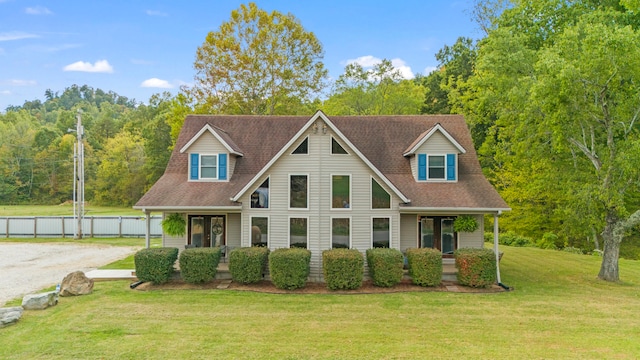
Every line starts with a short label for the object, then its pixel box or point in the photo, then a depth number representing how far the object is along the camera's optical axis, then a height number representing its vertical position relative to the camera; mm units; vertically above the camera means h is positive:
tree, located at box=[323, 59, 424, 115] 31734 +7987
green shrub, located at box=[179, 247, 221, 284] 13195 -2562
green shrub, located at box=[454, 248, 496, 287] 12961 -2623
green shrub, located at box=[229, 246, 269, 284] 13102 -2541
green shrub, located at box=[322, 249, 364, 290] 12727 -2645
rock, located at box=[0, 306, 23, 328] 9165 -3020
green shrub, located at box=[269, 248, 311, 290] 12703 -2614
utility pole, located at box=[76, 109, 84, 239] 26562 +1003
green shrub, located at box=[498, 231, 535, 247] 24453 -3212
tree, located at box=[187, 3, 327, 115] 28578 +9416
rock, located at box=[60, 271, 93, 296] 11859 -2945
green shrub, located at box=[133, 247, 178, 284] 13141 -2569
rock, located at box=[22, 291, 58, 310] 10367 -2995
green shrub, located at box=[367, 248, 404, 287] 13000 -2627
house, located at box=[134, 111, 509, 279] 14031 +86
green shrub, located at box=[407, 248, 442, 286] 13039 -2644
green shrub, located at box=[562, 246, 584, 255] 22781 -3634
